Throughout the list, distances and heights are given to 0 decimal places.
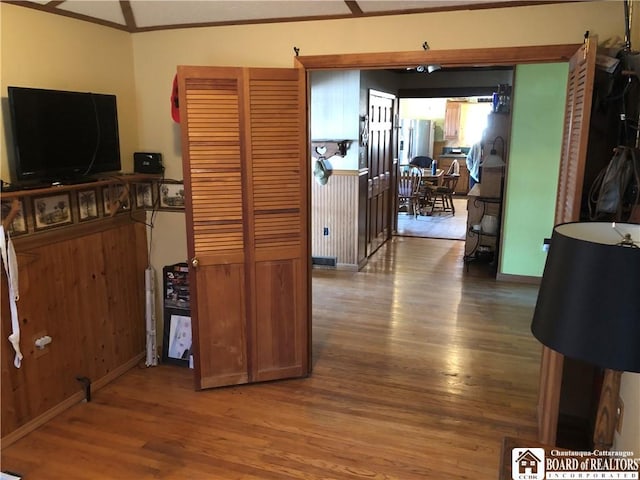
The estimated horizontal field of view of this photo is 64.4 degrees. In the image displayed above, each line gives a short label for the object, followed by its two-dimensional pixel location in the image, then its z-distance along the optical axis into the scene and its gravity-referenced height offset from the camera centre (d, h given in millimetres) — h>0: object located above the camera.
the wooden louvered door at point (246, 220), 2898 -440
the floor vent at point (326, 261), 6059 -1354
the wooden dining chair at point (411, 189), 9531 -778
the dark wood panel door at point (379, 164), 6281 -226
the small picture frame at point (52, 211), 2709 -358
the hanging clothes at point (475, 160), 6273 -161
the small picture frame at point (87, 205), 3001 -353
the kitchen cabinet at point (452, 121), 12398 +631
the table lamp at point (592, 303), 1173 -372
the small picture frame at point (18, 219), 2500 -377
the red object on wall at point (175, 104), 3072 +248
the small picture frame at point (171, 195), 3453 -334
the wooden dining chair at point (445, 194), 9711 -901
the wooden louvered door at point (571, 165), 2150 -80
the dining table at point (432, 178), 9938 -600
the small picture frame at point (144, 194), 3489 -331
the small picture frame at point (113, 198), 3195 -333
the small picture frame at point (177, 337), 3545 -1324
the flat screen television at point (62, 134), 2535 +57
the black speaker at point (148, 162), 3395 -110
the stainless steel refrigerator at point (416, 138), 12492 +212
